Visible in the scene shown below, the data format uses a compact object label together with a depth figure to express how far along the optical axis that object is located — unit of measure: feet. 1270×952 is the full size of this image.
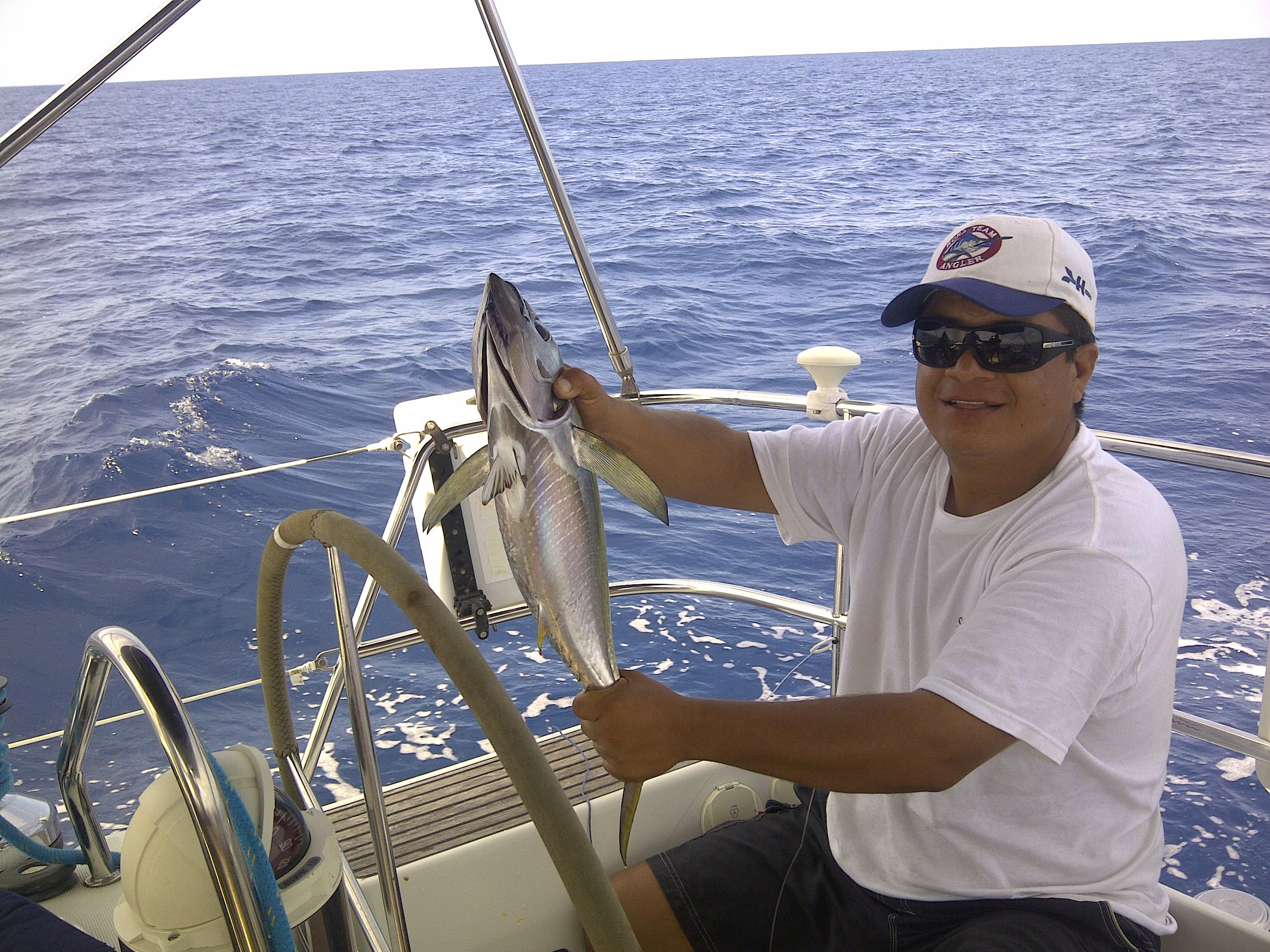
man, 4.21
